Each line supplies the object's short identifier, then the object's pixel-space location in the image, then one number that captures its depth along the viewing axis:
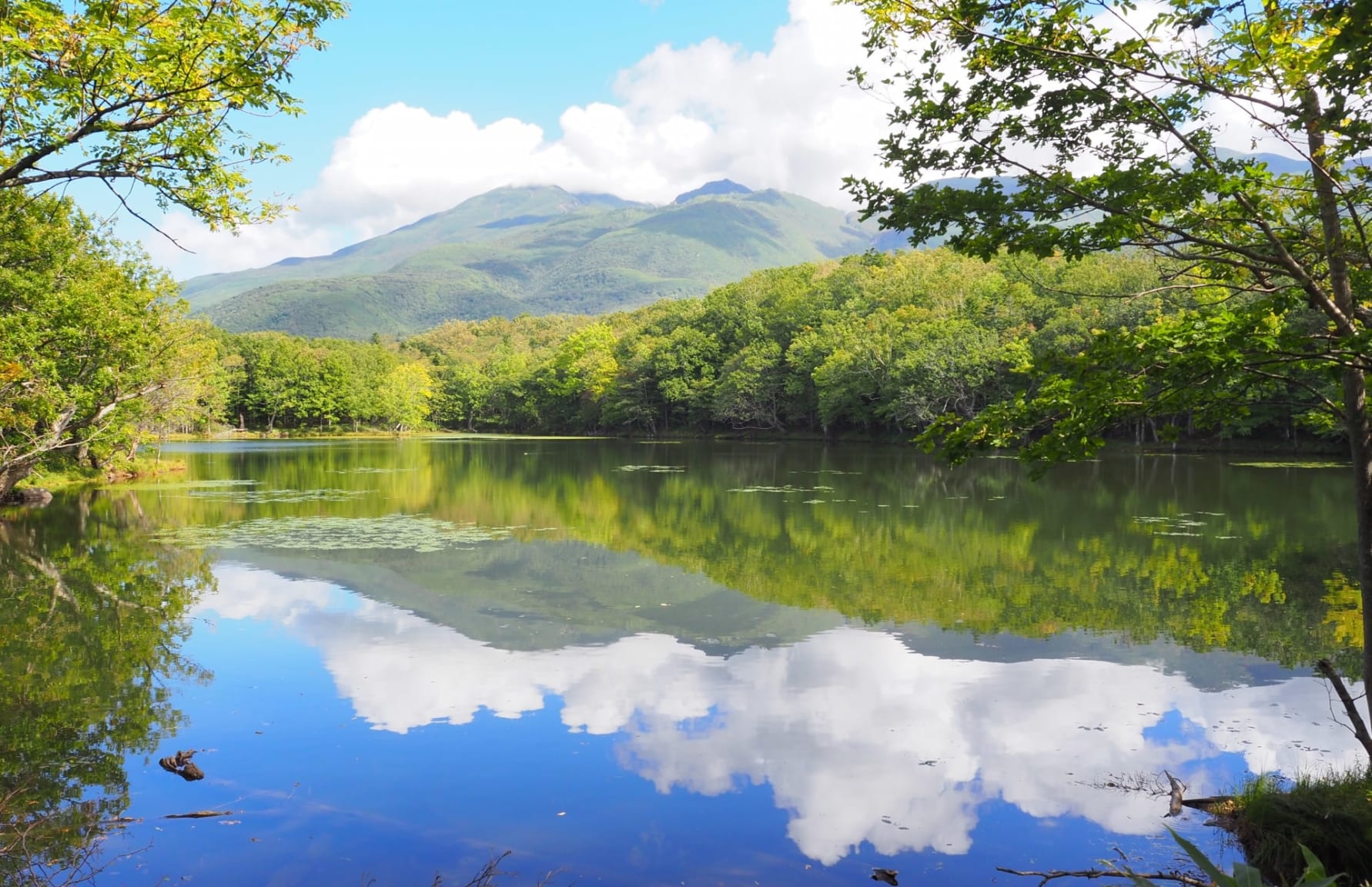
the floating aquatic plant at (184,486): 34.93
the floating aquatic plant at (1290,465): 38.92
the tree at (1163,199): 5.64
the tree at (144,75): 6.89
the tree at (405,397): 105.81
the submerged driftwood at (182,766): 7.81
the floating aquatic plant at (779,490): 32.41
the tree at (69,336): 18.75
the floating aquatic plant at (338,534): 20.86
